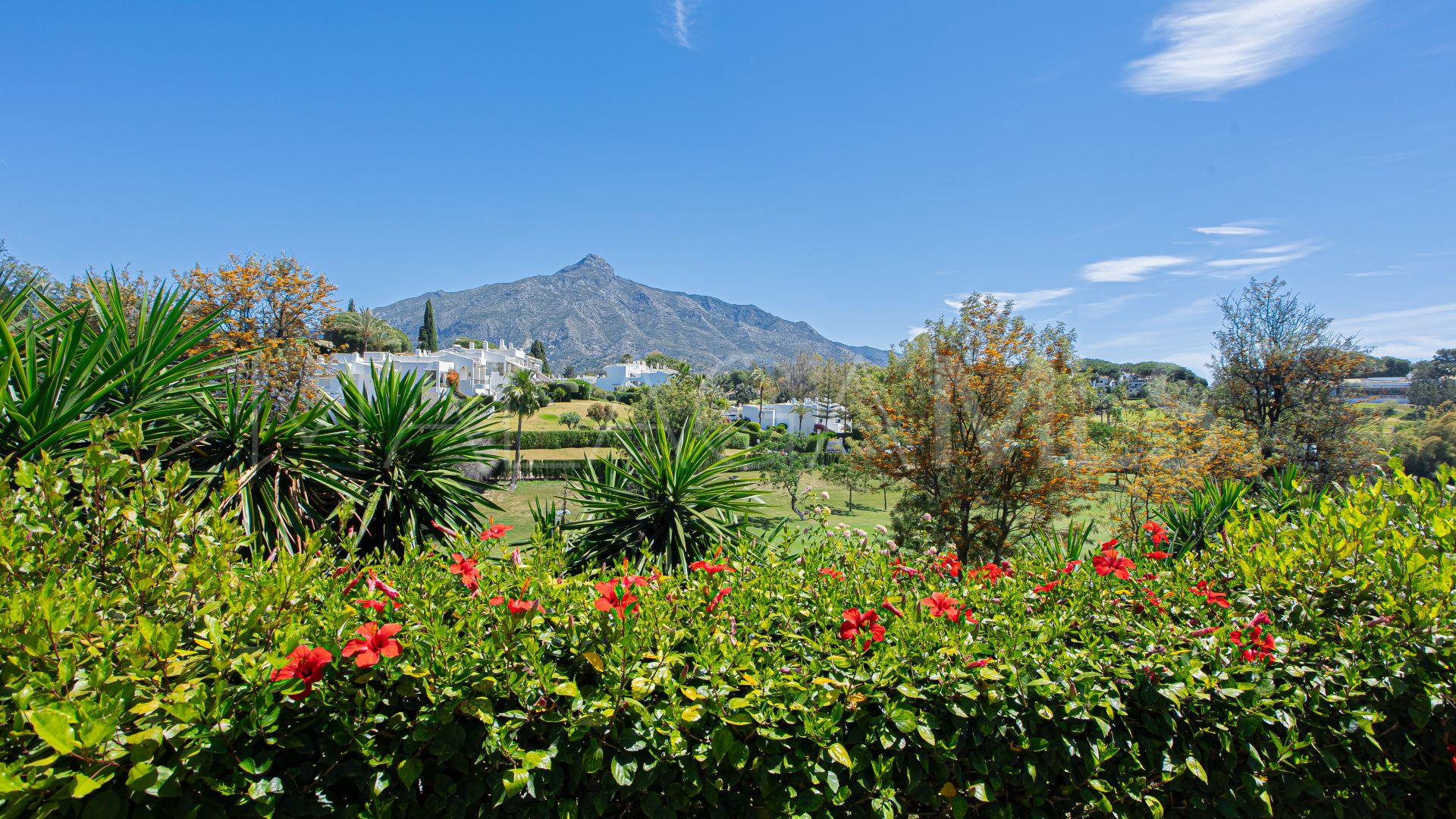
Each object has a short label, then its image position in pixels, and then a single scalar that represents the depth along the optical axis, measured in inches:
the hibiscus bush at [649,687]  55.0
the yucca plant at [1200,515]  188.5
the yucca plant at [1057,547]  120.4
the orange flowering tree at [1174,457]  607.2
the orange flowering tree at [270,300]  844.0
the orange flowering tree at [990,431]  536.7
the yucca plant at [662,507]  162.9
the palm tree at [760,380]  3206.2
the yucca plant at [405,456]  170.2
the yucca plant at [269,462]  143.8
